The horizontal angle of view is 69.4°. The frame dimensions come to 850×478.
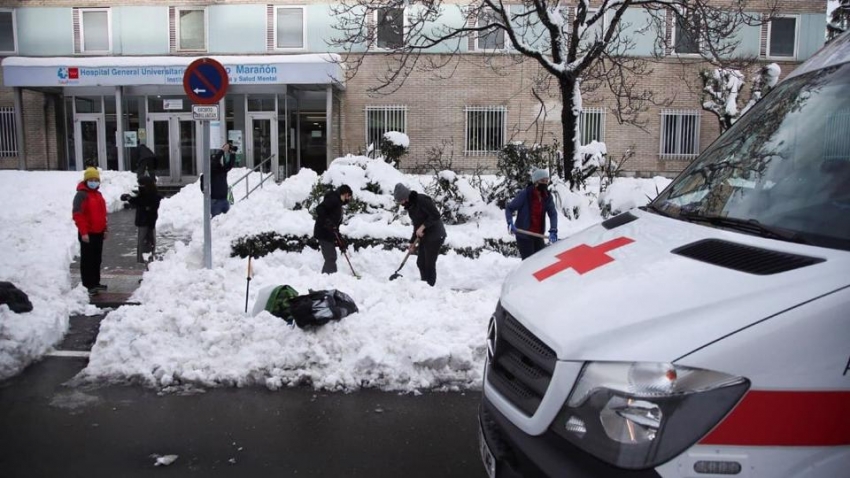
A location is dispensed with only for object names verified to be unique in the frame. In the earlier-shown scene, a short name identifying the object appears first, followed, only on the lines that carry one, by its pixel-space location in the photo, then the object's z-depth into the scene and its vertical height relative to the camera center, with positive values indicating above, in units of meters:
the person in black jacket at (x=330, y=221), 8.77 -0.85
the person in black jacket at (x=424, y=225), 8.24 -0.85
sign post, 8.14 +1.00
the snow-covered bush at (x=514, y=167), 12.45 -0.10
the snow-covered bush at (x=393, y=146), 15.18 +0.39
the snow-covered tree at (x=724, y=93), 16.75 +1.97
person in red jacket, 8.42 -0.89
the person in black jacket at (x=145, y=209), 10.15 -0.79
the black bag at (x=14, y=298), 6.45 -1.45
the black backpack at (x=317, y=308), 5.70 -1.37
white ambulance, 1.84 -0.58
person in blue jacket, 8.38 -0.67
